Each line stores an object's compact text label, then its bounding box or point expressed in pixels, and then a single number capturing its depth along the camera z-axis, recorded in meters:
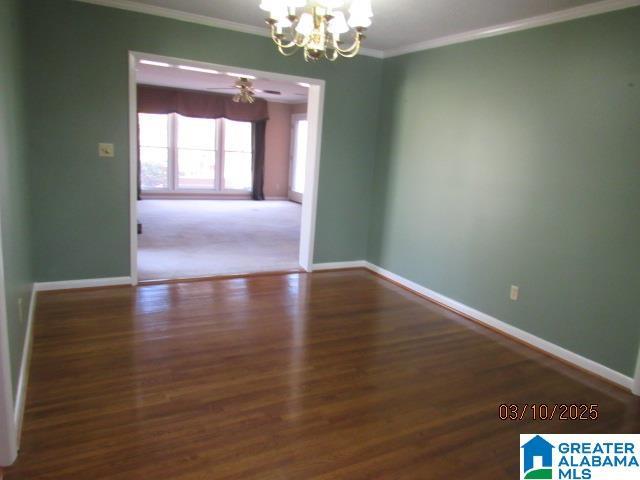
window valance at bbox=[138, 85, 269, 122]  9.70
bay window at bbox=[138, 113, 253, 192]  10.31
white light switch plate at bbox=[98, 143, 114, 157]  4.05
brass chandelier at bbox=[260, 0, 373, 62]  2.54
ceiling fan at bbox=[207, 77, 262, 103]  6.83
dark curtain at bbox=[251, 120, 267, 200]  11.09
